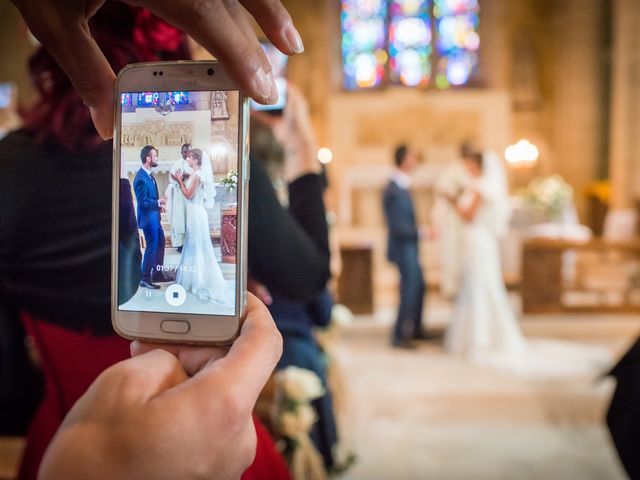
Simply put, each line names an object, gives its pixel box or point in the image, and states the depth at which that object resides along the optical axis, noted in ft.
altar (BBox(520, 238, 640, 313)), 18.76
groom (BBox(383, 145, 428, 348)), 15.20
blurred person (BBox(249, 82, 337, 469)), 2.10
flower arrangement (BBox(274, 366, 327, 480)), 4.70
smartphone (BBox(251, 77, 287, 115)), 2.49
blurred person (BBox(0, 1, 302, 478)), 1.17
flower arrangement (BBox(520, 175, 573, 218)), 21.52
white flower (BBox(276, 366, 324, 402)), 4.60
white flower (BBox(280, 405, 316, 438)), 5.01
